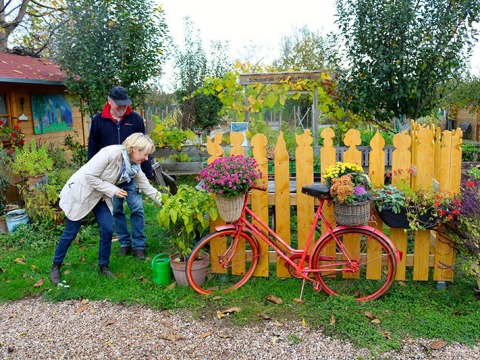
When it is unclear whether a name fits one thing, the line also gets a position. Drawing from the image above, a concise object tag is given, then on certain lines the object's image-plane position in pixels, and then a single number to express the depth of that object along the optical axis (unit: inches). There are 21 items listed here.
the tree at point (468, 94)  713.0
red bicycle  154.5
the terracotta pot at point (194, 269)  165.6
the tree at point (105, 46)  328.5
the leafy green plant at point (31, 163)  246.5
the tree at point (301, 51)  836.6
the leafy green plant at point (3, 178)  258.5
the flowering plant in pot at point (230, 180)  149.4
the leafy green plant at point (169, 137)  373.1
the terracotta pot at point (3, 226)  245.3
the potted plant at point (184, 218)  159.9
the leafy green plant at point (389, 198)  151.7
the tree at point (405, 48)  255.3
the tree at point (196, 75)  625.9
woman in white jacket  164.1
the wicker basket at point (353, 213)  144.9
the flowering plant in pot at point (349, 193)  142.6
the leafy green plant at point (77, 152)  365.7
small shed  356.5
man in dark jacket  198.1
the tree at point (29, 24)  652.1
